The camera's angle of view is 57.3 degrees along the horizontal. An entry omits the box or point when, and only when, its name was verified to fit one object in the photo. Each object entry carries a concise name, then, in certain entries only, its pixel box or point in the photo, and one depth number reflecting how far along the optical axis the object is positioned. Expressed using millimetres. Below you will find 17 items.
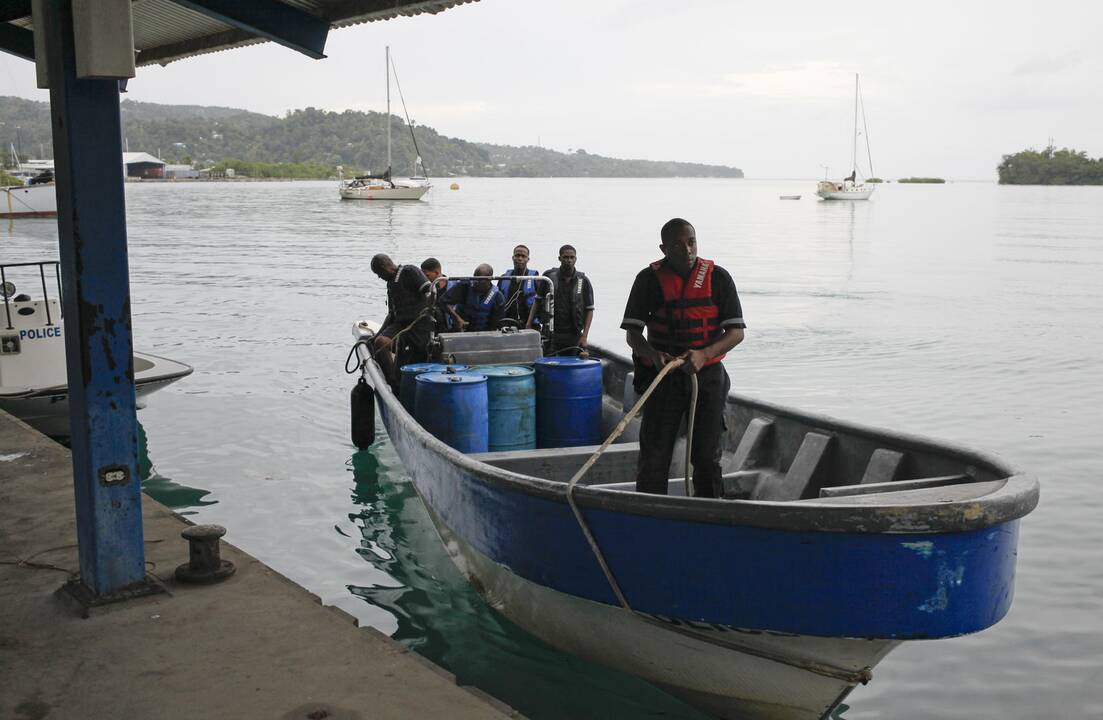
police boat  10516
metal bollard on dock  5094
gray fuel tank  9594
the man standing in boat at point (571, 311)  10680
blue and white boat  4414
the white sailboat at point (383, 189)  86438
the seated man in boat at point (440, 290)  11102
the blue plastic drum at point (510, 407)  8086
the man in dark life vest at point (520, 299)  11375
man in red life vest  5551
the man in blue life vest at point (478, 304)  11250
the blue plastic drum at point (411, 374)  8648
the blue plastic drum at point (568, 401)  8320
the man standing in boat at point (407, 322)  9836
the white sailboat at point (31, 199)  56938
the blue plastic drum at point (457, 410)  7691
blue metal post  4367
